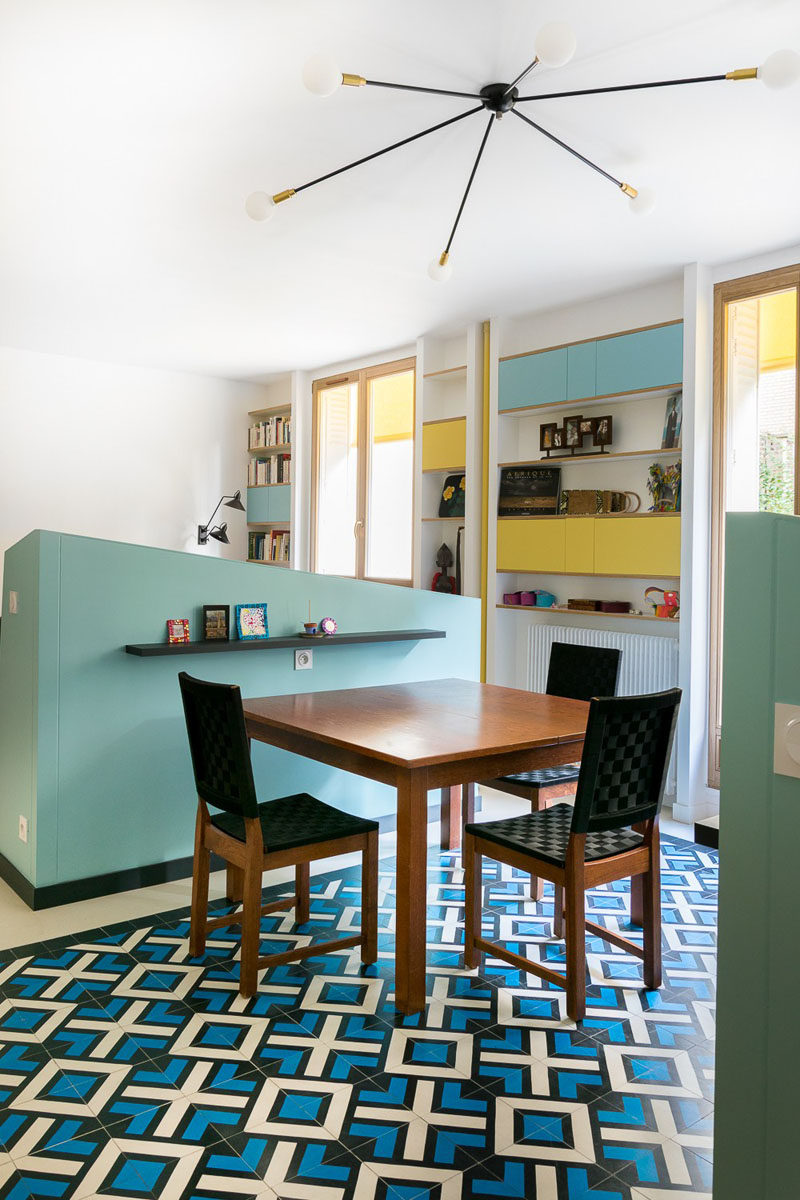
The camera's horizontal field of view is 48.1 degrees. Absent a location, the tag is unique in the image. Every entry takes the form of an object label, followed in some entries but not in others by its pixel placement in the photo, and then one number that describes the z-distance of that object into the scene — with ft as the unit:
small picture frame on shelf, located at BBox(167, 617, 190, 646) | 11.90
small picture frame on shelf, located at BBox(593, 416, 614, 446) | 17.06
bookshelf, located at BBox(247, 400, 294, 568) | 25.39
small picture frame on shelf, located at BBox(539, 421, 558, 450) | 17.81
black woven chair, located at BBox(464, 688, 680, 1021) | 8.41
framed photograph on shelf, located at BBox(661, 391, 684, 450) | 15.69
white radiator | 16.15
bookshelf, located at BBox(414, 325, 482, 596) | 19.53
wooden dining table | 8.69
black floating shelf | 11.49
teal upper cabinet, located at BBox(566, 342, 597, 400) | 16.78
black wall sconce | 25.13
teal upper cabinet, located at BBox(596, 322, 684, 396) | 15.56
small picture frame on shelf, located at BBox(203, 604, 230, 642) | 12.26
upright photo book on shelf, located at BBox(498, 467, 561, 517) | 18.16
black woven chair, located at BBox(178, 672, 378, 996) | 8.82
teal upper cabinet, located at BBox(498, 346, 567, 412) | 17.46
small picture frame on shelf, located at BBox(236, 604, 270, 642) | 12.57
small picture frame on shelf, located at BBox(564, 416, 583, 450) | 17.47
